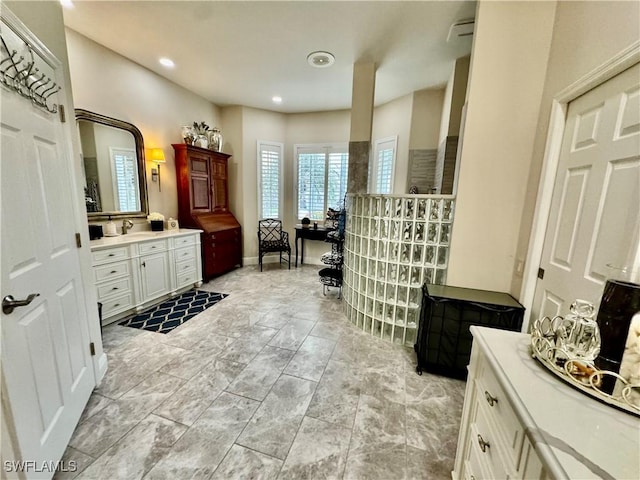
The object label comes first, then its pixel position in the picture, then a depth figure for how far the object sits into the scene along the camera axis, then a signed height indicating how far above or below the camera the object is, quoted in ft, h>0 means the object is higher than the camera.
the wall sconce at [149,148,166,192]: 11.10 +1.58
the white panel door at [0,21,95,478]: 3.30 -1.43
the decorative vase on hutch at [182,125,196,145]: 12.24 +2.97
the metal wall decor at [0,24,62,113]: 3.45 +1.80
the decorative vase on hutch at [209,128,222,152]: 13.55 +3.09
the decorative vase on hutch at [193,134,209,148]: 12.69 +2.80
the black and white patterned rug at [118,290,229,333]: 8.74 -4.36
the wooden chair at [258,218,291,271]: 15.48 -2.43
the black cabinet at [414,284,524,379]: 5.84 -2.66
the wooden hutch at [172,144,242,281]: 12.43 -0.36
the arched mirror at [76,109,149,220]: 9.05 +1.05
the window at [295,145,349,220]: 15.44 +1.45
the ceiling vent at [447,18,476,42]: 7.35 +5.24
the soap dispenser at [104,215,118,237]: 9.62 -1.33
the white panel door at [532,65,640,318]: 3.65 +0.25
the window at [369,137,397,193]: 13.34 +2.07
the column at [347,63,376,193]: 9.80 +3.18
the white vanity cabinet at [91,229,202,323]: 8.30 -2.73
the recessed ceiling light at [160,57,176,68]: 10.07 +5.34
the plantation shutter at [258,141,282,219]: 15.72 +1.28
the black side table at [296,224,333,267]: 14.93 -1.85
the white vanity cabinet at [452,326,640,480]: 1.81 -1.73
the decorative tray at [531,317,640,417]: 2.26 -1.60
